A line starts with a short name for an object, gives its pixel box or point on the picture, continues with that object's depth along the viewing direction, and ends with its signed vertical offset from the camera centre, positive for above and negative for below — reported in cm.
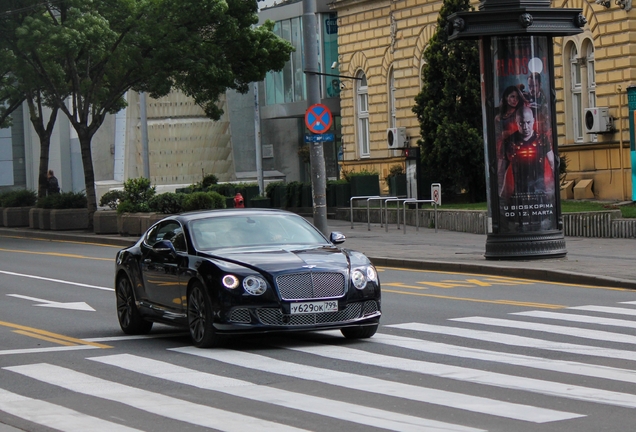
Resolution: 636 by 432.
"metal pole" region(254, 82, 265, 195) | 5600 +248
